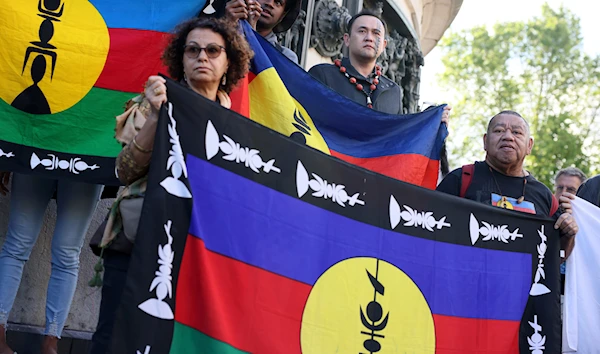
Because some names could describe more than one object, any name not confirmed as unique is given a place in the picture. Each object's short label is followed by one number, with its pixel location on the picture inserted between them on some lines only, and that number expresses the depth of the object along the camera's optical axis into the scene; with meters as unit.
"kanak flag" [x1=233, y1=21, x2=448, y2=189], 5.05
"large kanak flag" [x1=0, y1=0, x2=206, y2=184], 4.75
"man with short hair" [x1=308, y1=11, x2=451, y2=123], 5.73
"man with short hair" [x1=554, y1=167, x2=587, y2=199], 6.82
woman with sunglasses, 3.49
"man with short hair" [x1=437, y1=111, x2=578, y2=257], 5.01
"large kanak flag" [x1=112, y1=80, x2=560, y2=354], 3.38
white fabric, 4.91
